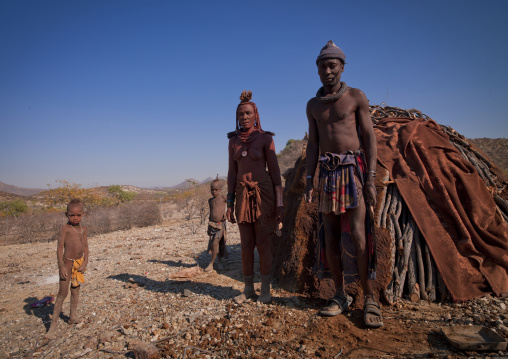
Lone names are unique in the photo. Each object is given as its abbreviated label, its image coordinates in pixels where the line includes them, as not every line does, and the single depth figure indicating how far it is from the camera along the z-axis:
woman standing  3.31
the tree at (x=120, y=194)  20.94
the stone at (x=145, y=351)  2.31
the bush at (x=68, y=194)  15.66
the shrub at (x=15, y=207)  14.40
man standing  2.65
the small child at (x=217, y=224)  5.22
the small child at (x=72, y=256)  3.07
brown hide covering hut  3.00
